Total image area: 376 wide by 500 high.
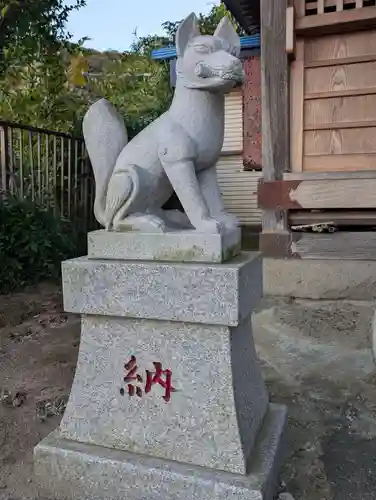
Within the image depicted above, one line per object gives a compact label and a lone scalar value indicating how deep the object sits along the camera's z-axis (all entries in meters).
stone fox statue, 1.64
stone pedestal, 1.60
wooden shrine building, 4.03
